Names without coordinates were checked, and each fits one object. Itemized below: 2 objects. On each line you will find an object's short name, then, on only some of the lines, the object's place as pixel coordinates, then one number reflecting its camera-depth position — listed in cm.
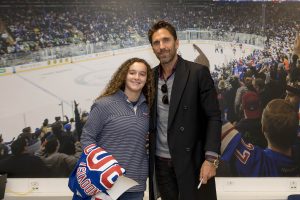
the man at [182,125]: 168
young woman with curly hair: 161
